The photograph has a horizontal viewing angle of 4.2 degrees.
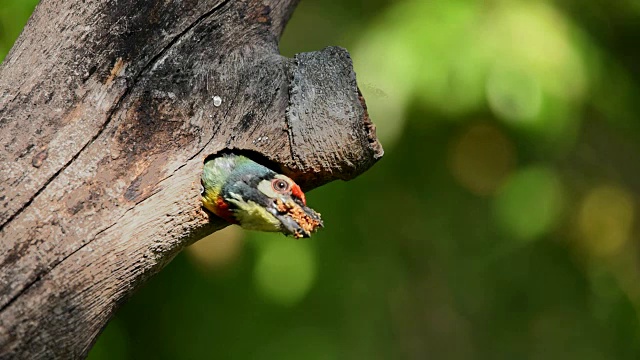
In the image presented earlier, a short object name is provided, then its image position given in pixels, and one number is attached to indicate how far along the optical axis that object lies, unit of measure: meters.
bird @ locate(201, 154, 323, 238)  3.66
